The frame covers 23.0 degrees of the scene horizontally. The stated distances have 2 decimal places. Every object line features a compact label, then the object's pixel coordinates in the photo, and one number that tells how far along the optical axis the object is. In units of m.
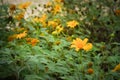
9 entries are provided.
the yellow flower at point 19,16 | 2.77
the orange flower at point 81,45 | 2.18
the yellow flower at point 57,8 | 3.18
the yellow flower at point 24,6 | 2.88
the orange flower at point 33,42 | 2.30
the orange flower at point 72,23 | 2.79
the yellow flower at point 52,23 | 2.94
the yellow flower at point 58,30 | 2.79
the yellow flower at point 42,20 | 2.99
